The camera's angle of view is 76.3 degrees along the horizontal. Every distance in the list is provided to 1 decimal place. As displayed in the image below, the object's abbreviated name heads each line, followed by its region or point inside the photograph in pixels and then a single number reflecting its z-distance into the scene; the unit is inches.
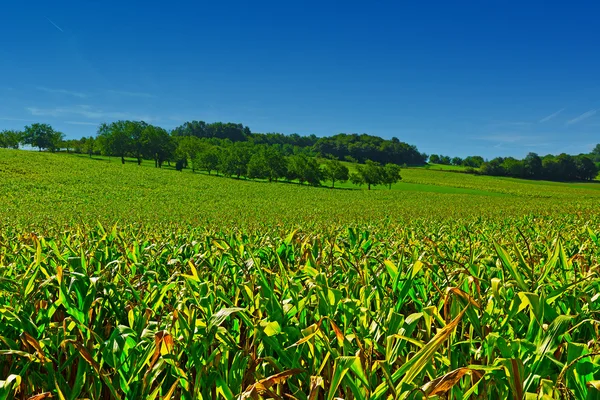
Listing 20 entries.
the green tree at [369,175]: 3836.1
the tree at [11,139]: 5147.6
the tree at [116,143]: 4264.3
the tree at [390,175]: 3839.6
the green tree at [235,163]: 3944.4
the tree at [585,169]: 5999.0
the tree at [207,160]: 4052.7
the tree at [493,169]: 5812.0
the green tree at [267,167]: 3806.6
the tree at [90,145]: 4687.0
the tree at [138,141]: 4402.1
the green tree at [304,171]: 3762.3
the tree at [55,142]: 5147.6
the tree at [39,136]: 5068.9
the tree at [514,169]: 5802.2
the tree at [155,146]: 4436.5
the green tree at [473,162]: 7416.3
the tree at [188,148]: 4559.5
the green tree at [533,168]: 5802.2
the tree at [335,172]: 3821.4
